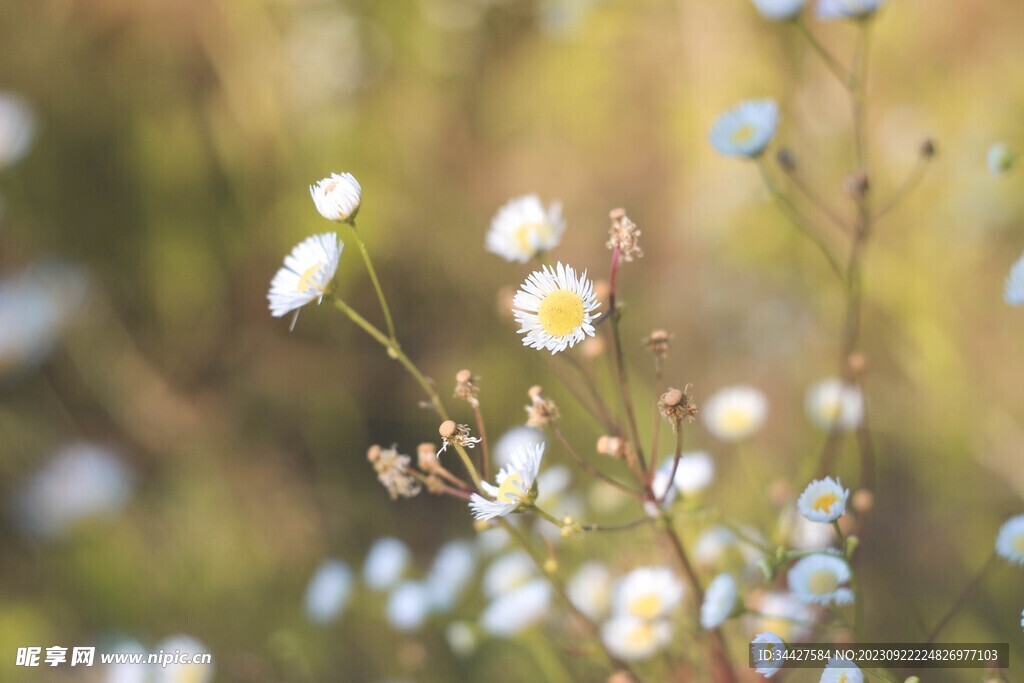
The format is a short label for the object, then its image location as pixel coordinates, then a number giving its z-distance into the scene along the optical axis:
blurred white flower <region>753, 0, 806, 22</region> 0.38
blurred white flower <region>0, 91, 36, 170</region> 0.64
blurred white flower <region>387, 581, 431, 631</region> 0.42
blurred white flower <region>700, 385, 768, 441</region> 0.44
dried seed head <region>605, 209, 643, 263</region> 0.32
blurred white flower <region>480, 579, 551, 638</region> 0.39
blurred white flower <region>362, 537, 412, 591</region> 0.43
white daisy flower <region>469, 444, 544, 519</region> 0.31
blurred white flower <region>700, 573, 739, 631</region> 0.33
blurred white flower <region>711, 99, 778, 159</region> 0.36
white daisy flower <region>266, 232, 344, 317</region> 0.33
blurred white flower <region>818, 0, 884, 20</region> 0.37
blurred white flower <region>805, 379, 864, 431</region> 0.39
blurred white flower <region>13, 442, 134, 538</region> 0.59
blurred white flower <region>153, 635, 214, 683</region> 0.39
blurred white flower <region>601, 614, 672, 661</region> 0.37
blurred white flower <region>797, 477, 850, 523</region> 0.31
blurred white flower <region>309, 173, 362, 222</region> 0.33
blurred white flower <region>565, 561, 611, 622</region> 0.41
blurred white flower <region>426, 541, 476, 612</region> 0.43
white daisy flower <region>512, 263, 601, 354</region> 0.31
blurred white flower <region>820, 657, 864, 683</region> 0.30
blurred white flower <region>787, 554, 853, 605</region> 0.32
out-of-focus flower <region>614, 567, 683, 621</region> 0.37
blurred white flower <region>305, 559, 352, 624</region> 0.45
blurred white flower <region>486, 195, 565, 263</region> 0.35
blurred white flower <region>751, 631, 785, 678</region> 0.31
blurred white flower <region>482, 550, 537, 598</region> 0.41
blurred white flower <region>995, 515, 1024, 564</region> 0.33
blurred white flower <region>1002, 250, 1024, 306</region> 0.33
